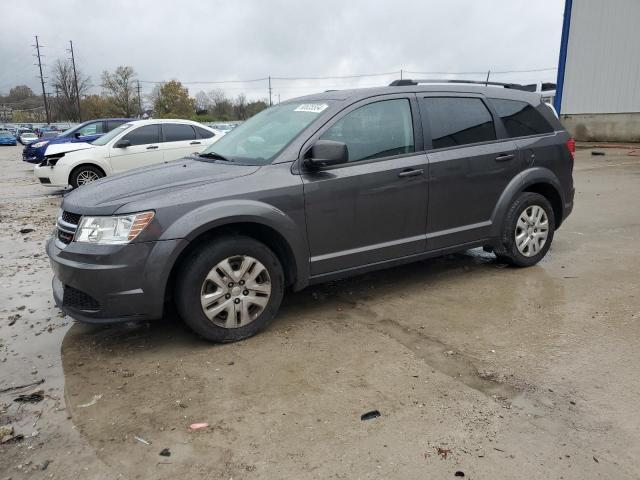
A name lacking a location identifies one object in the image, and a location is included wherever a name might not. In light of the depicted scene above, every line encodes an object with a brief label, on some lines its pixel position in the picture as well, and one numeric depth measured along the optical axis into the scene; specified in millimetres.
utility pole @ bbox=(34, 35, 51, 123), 77500
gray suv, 3465
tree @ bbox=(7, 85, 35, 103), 101638
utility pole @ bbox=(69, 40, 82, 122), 73062
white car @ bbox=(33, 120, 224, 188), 10898
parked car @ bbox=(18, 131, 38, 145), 42625
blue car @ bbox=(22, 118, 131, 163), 14141
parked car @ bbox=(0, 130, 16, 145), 46031
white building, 18844
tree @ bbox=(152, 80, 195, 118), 71062
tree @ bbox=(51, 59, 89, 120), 78250
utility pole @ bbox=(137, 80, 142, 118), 72594
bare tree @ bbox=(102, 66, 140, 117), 71438
